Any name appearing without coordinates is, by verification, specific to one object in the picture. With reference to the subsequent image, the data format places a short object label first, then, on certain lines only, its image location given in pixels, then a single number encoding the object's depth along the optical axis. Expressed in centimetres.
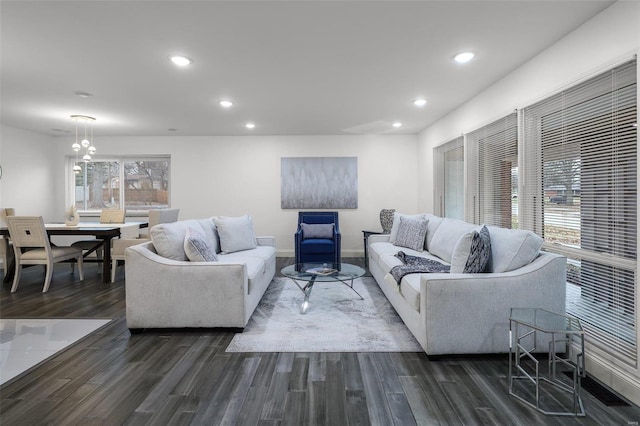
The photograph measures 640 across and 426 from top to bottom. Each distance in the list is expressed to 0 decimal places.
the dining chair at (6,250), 446
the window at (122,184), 650
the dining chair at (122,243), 446
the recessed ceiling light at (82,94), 375
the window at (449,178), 463
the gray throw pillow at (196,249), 295
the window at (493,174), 320
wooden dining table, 432
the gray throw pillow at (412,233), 420
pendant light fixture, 485
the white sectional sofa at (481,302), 224
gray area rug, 248
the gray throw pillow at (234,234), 405
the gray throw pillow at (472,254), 245
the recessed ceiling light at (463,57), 280
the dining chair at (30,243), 399
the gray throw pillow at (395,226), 461
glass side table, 173
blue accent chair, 513
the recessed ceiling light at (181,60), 283
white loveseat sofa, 272
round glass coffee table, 329
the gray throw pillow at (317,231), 541
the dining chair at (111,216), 558
